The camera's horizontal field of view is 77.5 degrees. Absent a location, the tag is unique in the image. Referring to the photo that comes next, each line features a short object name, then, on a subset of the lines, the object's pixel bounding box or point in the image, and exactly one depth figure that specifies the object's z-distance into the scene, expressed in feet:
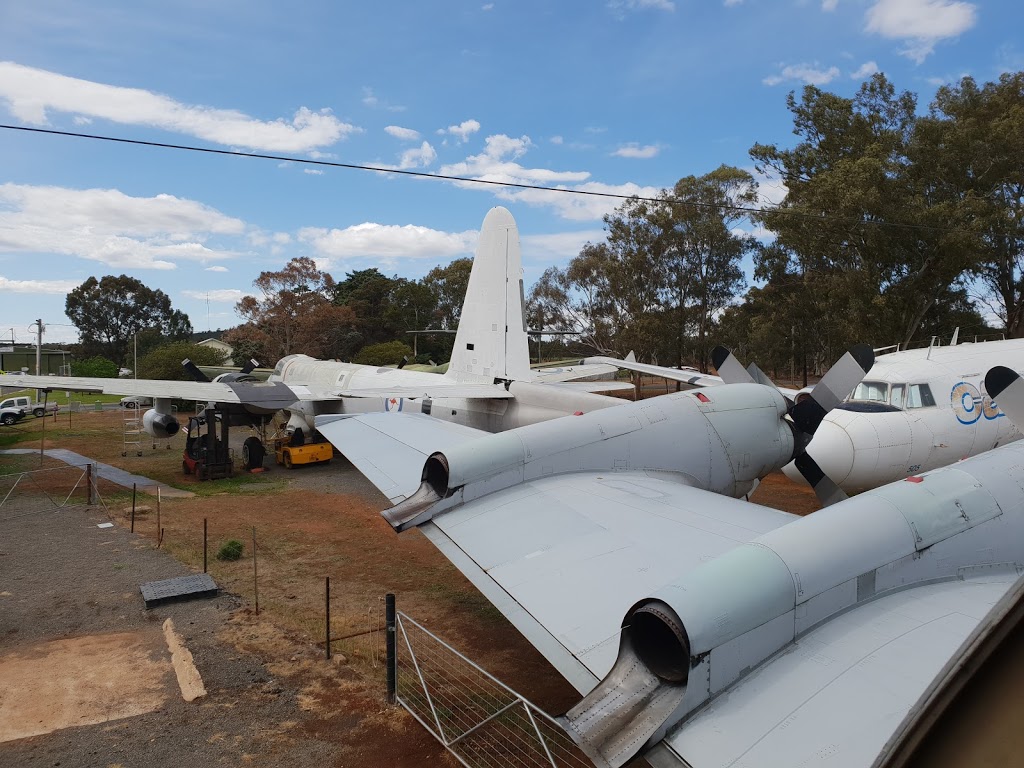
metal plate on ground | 29.48
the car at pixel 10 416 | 106.11
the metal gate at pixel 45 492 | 47.80
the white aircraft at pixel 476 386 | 47.55
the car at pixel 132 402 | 130.00
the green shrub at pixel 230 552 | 36.19
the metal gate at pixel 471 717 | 18.48
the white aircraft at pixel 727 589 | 8.77
